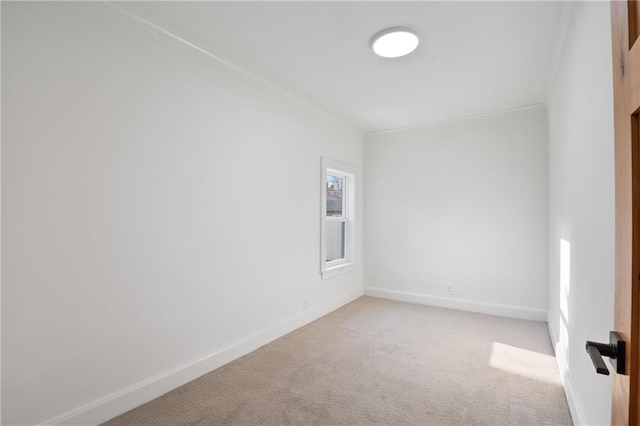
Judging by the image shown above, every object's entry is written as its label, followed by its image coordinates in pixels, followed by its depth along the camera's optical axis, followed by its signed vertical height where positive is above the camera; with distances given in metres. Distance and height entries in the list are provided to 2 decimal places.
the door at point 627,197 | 0.64 +0.05
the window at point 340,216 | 4.50 +0.01
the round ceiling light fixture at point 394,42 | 2.25 +1.32
